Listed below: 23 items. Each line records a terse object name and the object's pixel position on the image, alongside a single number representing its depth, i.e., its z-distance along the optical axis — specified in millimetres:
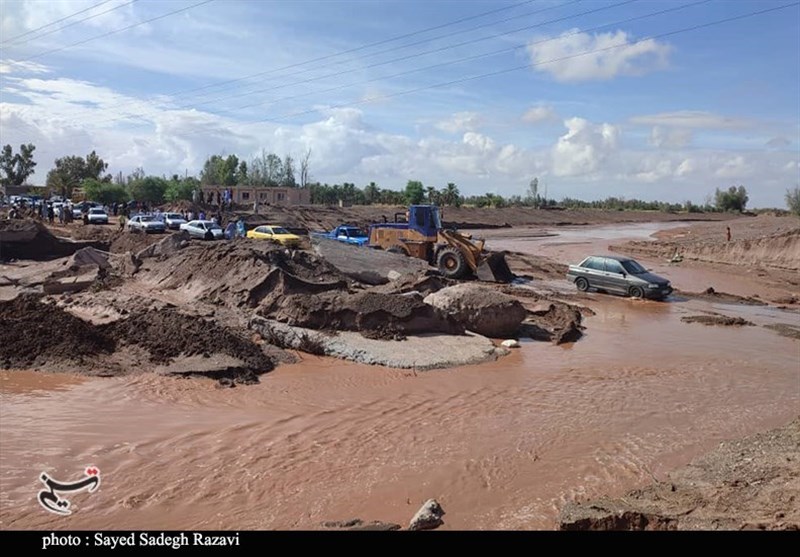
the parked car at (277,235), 34344
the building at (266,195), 80625
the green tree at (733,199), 121388
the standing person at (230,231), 36938
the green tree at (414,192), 87500
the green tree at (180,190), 80062
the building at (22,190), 89250
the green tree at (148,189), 81312
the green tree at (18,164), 99750
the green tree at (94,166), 100750
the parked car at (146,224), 43188
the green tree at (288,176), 112725
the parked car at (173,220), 45812
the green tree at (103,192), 76625
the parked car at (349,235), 33031
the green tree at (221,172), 102500
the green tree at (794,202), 81206
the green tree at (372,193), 99500
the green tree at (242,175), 107812
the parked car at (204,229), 39656
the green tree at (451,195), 96500
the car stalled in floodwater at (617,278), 25531
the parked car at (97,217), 51953
